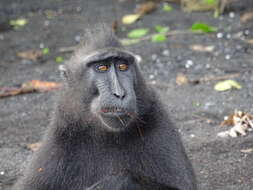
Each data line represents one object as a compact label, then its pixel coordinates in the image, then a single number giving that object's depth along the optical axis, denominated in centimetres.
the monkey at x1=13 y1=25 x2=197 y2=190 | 799
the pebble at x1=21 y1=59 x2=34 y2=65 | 1699
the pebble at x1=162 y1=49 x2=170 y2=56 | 1664
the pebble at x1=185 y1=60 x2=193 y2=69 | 1569
